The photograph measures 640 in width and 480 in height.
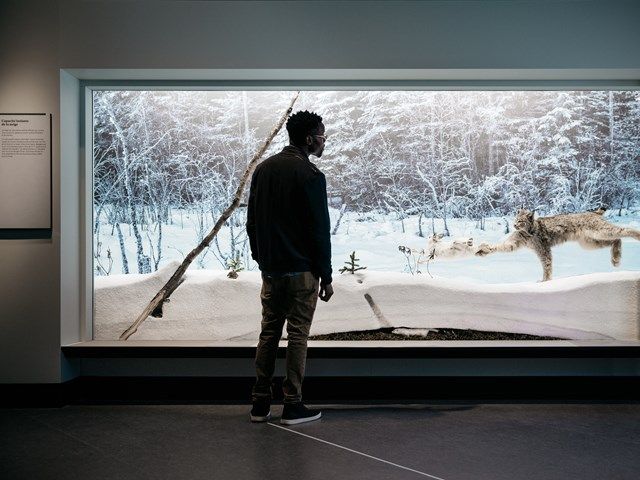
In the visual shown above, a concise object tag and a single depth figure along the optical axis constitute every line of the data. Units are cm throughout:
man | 329
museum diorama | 419
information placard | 385
